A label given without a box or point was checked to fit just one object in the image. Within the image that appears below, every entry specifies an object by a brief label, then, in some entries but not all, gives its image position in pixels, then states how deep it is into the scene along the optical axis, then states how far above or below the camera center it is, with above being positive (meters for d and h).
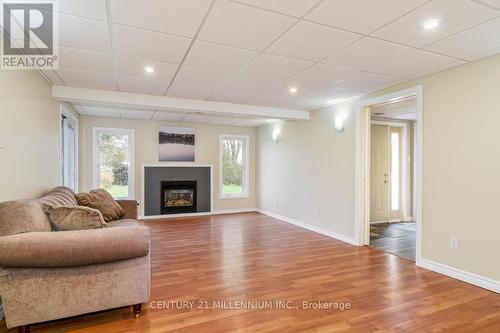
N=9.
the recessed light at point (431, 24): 2.15 +1.11
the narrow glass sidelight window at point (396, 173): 6.38 -0.17
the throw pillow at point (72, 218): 2.30 -0.43
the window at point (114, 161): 6.29 +0.12
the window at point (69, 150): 4.79 +0.32
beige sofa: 1.90 -0.75
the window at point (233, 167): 7.46 -0.03
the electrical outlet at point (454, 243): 3.11 -0.87
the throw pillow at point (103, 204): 3.45 -0.48
